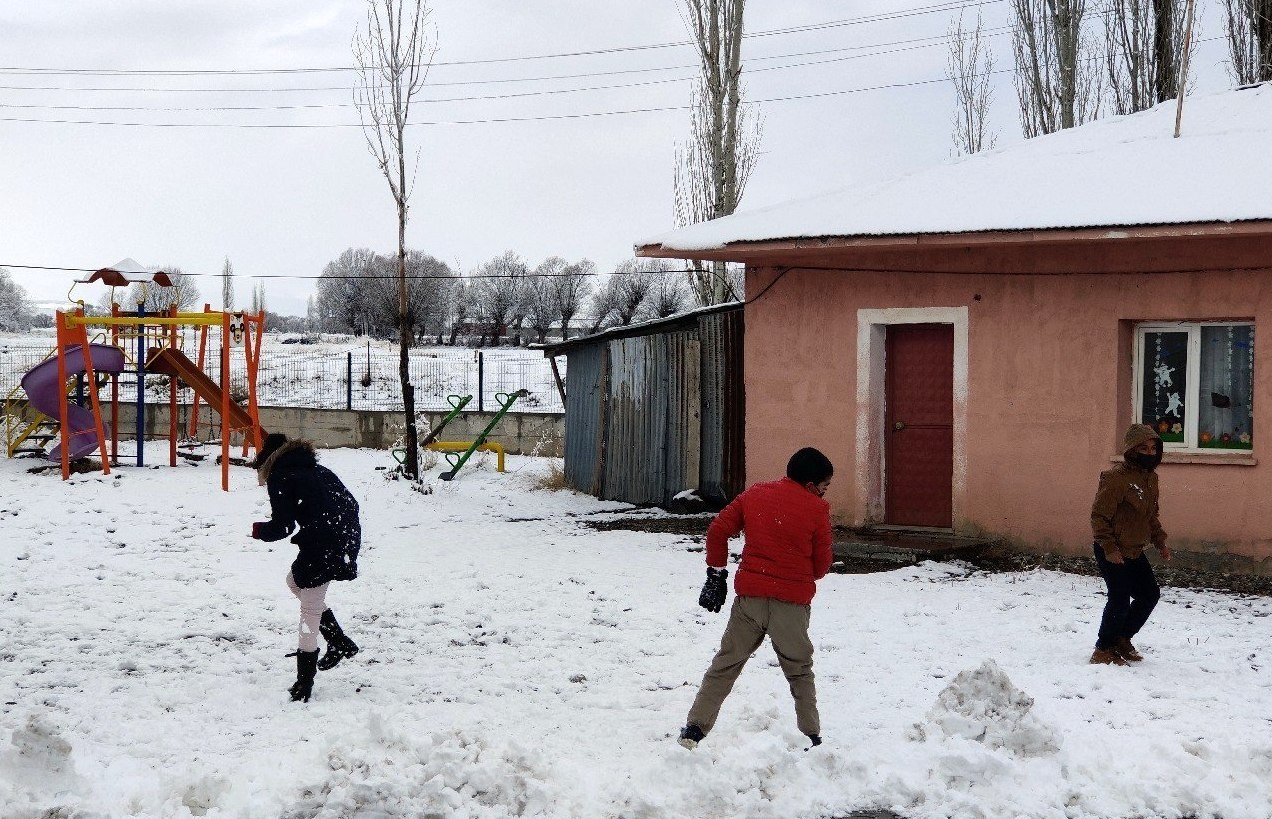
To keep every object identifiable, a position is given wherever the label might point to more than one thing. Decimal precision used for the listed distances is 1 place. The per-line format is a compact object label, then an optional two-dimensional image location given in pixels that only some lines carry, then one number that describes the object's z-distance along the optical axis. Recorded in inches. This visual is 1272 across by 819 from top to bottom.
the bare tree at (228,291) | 2856.3
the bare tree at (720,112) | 789.9
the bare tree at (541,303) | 2741.1
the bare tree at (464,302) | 2842.0
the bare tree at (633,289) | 2650.1
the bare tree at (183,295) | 2926.2
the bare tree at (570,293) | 2770.7
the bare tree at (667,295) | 2527.1
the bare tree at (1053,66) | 861.8
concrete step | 417.4
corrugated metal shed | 524.7
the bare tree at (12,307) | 3240.7
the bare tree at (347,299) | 2736.2
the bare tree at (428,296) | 2439.7
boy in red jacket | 208.1
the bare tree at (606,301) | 2741.1
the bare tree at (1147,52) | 766.5
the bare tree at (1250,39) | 691.4
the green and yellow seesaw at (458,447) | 668.1
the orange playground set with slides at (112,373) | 650.2
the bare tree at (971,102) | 1042.1
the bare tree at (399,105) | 666.2
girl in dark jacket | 248.2
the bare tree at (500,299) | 2792.8
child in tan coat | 264.8
